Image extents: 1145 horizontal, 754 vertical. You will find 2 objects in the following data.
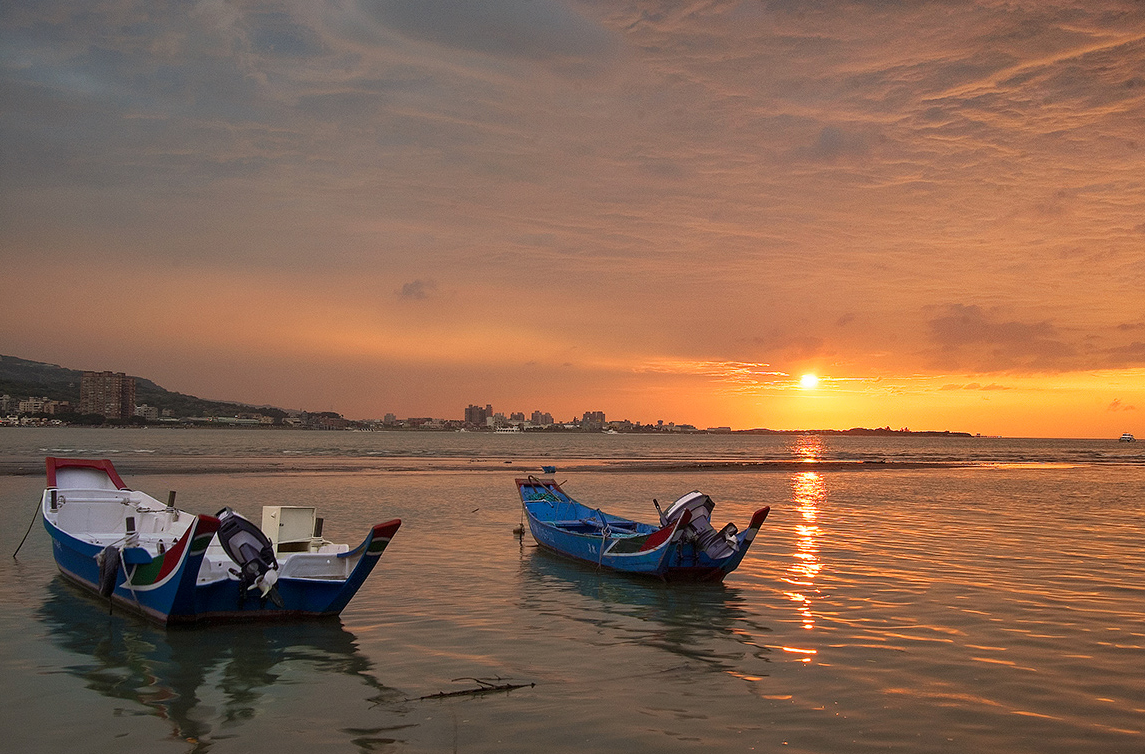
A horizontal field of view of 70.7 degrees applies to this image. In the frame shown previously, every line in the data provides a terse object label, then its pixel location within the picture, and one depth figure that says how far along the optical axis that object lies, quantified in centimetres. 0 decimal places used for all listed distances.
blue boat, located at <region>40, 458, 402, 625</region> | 1373
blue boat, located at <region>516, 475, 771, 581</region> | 1850
